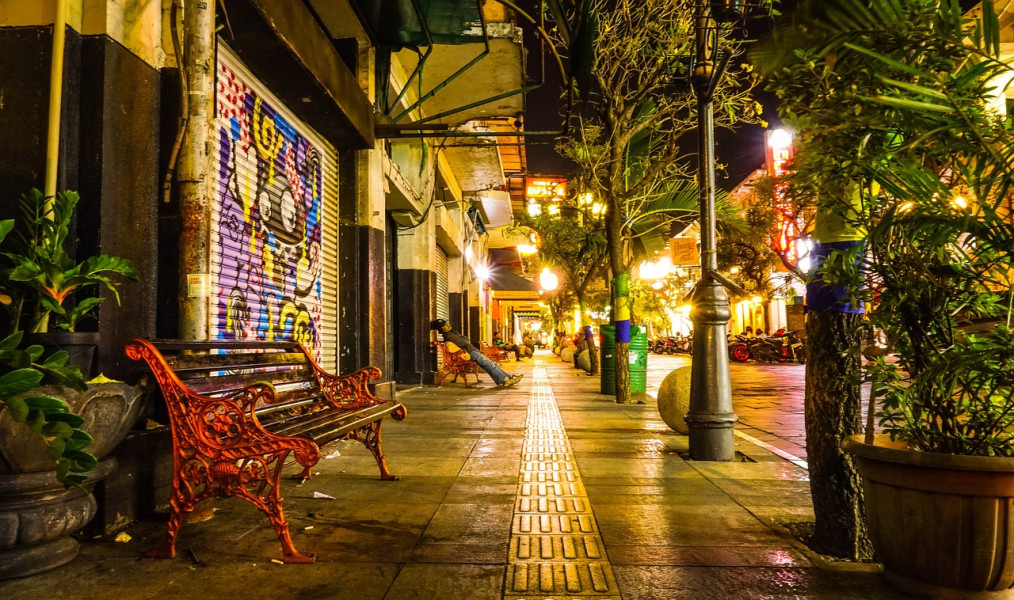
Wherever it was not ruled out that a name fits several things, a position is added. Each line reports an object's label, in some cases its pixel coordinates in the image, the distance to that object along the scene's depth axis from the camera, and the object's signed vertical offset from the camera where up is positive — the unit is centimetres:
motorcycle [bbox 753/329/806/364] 2427 -78
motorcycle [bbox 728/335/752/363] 2512 -86
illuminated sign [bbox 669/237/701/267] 2823 +358
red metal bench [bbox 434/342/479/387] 1362 -71
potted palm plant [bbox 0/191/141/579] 250 -32
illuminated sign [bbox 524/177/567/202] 1617 +379
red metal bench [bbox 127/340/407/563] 308 -55
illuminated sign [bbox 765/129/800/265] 2742 +800
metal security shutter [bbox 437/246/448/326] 1759 +131
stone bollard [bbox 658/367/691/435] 688 -78
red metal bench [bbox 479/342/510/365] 1827 -64
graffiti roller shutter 556 +118
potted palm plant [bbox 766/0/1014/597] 241 +23
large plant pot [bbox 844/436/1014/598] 239 -78
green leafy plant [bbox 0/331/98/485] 239 -28
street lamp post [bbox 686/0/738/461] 561 -16
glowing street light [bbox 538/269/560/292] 2158 +183
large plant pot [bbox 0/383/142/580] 274 -72
